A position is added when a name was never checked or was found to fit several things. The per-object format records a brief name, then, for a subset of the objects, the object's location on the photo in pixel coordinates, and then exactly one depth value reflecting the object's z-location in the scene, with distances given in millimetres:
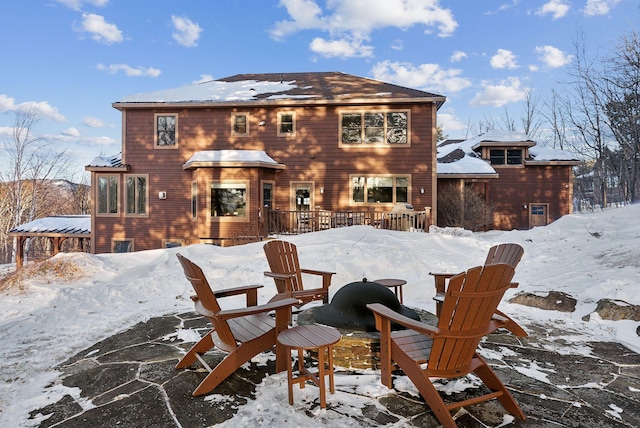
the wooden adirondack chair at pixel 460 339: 2186
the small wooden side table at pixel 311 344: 2424
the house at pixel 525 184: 17531
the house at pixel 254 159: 12539
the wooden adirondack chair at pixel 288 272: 4164
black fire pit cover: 3318
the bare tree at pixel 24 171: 21281
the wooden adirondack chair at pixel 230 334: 2654
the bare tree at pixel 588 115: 16578
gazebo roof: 14250
